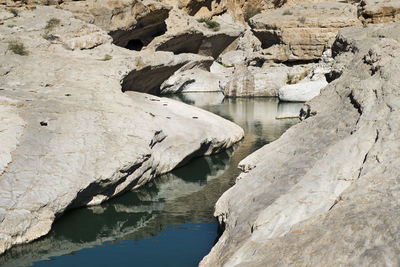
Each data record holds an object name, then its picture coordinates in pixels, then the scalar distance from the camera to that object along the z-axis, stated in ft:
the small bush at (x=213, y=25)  156.56
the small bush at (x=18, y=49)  62.39
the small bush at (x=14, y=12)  77.30
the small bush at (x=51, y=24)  72.84
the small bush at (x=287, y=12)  150.20
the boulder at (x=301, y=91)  116.98
